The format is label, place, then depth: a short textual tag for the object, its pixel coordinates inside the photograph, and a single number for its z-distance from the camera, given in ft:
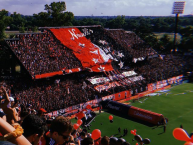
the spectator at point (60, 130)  12.63
